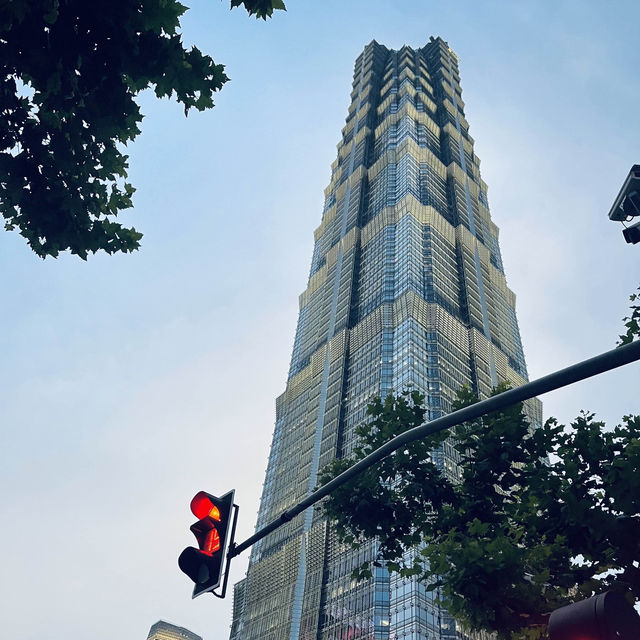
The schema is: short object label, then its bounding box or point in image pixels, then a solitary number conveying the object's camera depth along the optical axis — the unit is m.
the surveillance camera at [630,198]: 10.80
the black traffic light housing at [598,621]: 3.14
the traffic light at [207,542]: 5.38
